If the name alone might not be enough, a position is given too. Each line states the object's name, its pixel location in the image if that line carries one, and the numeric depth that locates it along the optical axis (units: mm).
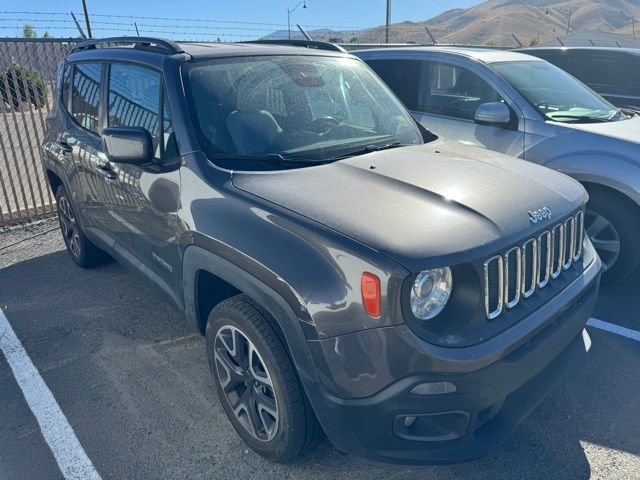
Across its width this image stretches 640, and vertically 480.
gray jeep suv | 1915
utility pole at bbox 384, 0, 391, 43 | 21561
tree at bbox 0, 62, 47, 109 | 5891
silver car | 3900
